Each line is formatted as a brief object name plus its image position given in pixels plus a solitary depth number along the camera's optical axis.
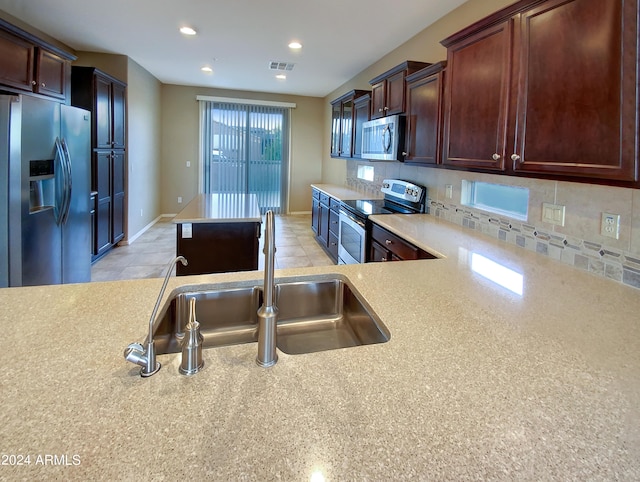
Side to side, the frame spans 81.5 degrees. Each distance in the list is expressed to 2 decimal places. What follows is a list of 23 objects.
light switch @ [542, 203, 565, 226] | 1.94
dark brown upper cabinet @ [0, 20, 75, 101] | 2.99
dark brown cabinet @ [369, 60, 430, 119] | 3.25
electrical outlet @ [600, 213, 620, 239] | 1.65
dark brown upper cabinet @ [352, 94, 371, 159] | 4.39
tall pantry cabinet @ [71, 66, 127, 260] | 4.35
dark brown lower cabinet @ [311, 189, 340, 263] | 4.66
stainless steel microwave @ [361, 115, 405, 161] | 3.35
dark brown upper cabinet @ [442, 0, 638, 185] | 1.28
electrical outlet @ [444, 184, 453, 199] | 3.08
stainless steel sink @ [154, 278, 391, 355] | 1.33
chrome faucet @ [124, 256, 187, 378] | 0.80
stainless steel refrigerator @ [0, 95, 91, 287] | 2.30
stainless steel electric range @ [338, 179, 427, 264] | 3.35
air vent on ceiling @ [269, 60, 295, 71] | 5.38
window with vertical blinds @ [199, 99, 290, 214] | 7.73
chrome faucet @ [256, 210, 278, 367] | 0.88
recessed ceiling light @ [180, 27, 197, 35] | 4.03
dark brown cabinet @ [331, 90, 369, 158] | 4.96
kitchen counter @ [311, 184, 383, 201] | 4.87
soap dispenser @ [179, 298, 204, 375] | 0.84
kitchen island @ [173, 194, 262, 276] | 3.10
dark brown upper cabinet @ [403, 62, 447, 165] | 2.69
